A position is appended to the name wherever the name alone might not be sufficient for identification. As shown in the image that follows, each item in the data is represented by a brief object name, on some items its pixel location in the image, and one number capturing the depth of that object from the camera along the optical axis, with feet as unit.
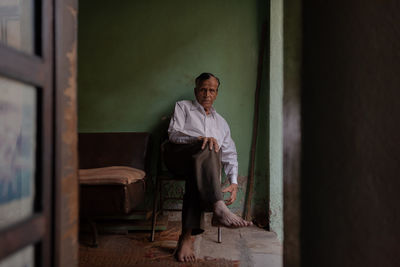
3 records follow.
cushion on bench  7.48
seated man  7.13
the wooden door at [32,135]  2.02
